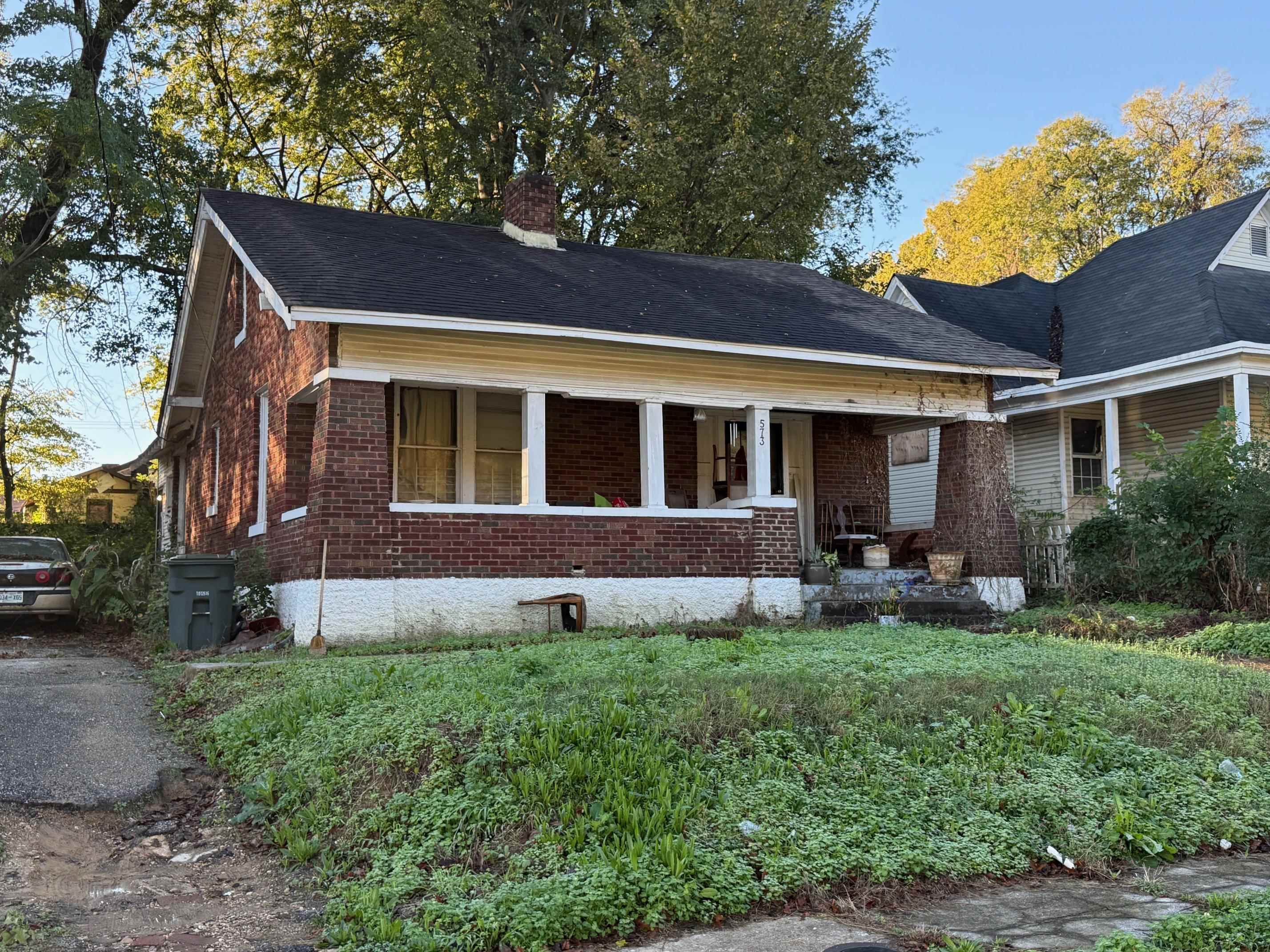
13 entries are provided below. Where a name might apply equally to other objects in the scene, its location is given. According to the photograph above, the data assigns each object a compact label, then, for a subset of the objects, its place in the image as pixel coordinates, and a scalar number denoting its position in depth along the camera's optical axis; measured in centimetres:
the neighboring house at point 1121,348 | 1720
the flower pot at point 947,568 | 1476
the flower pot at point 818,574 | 1447
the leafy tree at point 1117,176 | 3775
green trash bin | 1250
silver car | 1573
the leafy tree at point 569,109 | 2391
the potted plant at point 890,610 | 1320
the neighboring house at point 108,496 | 4125
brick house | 1209
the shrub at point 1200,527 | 1249
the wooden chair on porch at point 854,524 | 1692
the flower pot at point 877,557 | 1541
